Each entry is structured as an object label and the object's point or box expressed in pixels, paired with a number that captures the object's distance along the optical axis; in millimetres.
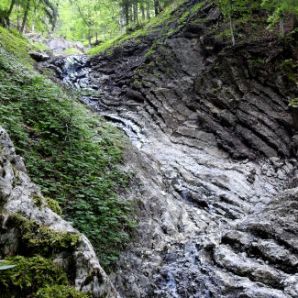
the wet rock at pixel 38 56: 27667
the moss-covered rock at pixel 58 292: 3941
